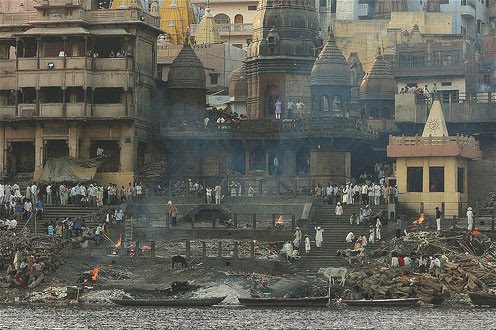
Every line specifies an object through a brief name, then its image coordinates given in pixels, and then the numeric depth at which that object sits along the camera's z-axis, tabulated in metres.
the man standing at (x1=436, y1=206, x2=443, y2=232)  86.44
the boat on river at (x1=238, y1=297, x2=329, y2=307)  74.44
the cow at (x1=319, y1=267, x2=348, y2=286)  78.31
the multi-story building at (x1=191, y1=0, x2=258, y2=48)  158.00
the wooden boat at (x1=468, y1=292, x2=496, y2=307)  74.50
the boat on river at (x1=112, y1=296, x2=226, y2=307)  75.12
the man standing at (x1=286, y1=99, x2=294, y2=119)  108.78
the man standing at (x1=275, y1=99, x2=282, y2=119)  109.88
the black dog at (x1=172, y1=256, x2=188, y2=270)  83.56
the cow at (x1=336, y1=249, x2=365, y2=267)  83.25
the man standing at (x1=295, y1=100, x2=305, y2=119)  108.99
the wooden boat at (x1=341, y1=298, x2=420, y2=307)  74.62
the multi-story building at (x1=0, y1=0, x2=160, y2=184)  104.12
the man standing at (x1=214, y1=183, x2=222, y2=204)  95.06
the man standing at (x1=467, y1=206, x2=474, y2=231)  86.19
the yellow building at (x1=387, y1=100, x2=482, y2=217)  92.31
